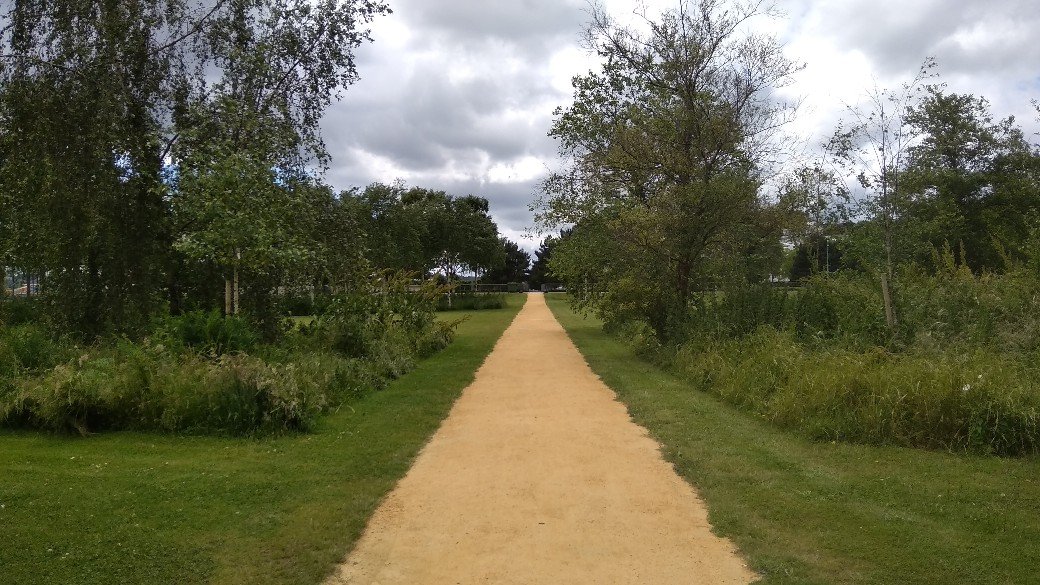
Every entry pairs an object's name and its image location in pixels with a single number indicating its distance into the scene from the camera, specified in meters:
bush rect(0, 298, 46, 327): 11.49
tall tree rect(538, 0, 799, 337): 14.95
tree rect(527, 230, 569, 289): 85.54
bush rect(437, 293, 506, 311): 45.47
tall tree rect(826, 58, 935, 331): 10.95
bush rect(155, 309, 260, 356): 10.11
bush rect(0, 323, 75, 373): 8.82
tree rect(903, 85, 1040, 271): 28.78
